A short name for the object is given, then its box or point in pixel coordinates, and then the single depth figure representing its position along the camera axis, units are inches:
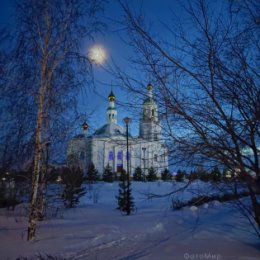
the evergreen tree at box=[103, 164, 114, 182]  1559.3
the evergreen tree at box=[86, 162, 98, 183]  1160.6
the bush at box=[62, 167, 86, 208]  614.1
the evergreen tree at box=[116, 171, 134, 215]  552.1
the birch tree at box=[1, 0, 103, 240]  277.1
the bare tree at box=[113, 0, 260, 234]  106.4
